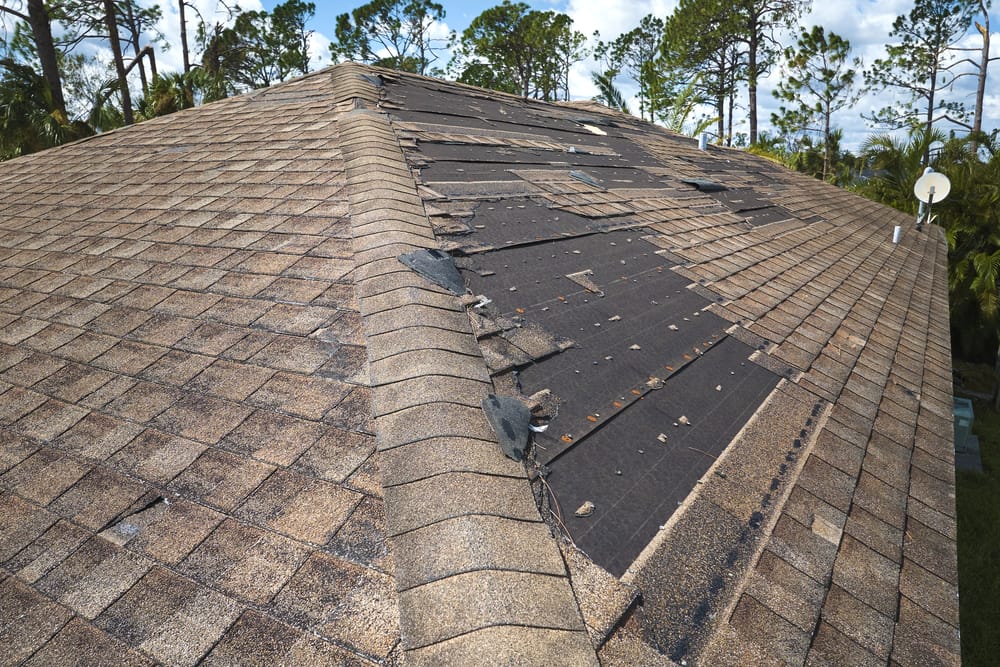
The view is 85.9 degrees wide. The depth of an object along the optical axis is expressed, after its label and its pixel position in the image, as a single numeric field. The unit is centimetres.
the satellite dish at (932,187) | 1181
